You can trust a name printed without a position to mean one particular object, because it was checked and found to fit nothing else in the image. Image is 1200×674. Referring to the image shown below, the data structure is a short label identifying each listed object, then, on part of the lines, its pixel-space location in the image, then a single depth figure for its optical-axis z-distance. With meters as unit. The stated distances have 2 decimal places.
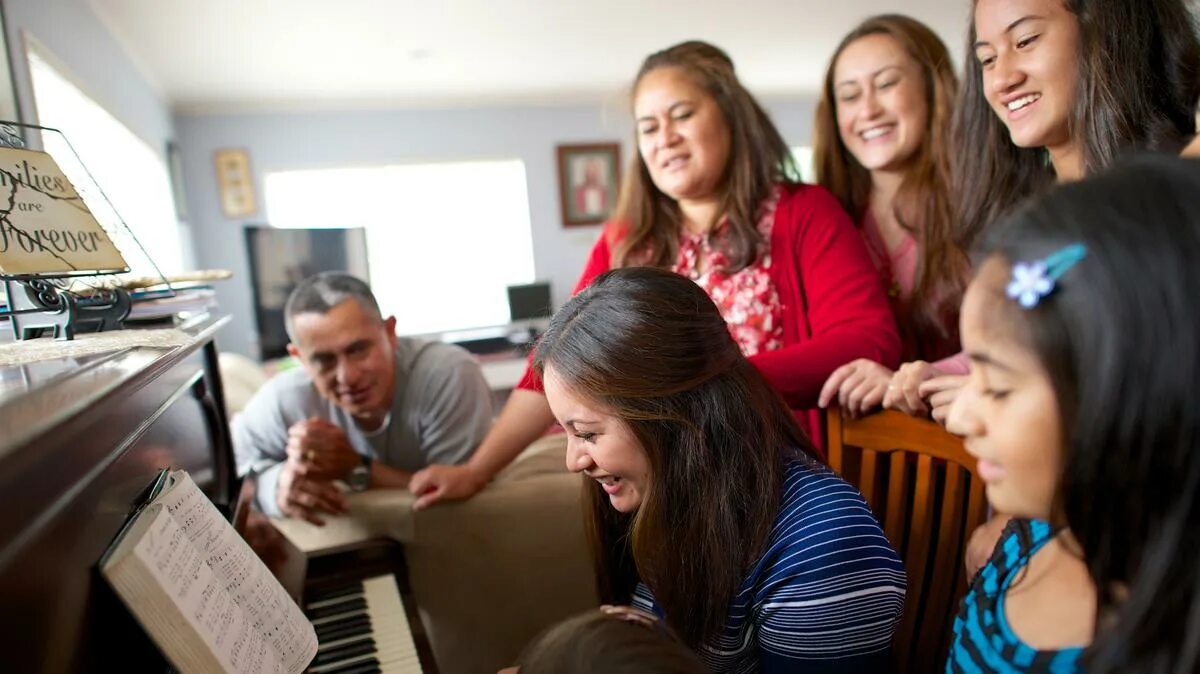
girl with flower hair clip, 0.49
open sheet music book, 0.70
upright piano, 0.53
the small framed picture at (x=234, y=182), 5.65
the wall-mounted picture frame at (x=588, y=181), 6.48
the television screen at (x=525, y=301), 6.27
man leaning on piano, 1.80
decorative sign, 0.84
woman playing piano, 0.94
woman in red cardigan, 1.45
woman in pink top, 1.49
